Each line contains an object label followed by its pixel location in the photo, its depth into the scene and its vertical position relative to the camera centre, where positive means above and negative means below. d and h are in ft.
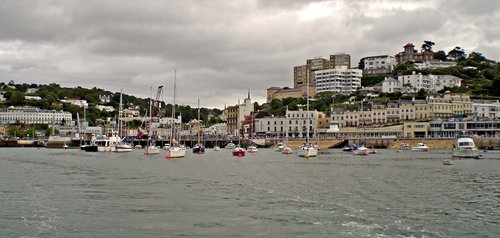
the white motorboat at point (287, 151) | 350.23 -10.52
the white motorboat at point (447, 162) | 213.46 -10.04
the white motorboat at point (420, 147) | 386.93 -8.45
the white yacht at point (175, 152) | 277.23 -9.59
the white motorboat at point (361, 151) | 326.44 -9.38
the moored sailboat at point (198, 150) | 355.79 -10.46
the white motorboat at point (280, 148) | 411.91 -10.42
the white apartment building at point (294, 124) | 561.43 +10.15
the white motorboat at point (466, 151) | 267.80 -7.24
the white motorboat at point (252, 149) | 392.29 -10.61
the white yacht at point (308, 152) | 284.00 -8.93
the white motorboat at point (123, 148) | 378.53 -10.31
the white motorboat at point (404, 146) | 422.00 -8.24
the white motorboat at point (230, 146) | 481.71 -10.50
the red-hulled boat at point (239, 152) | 320.48 -10.38
